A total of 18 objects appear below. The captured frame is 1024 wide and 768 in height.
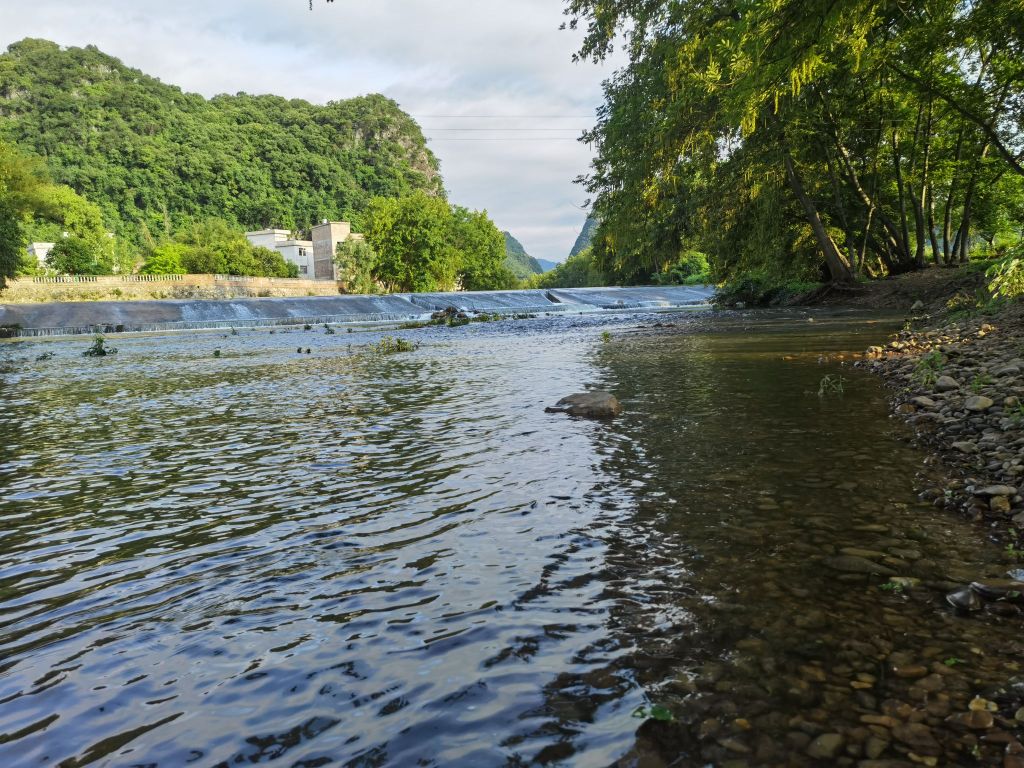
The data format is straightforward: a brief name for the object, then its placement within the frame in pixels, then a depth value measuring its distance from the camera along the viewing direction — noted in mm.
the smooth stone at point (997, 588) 3055
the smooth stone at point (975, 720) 2184
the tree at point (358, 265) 80812
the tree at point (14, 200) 38500
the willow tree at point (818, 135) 17828
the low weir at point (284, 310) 37250
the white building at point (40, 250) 88000
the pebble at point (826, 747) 2109
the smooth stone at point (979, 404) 5906
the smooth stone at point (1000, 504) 4051
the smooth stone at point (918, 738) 2102
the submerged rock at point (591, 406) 7973
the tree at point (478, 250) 92125
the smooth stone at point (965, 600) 2984
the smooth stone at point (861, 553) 3602
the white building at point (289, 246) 110875
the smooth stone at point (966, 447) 5133
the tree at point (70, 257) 77750
